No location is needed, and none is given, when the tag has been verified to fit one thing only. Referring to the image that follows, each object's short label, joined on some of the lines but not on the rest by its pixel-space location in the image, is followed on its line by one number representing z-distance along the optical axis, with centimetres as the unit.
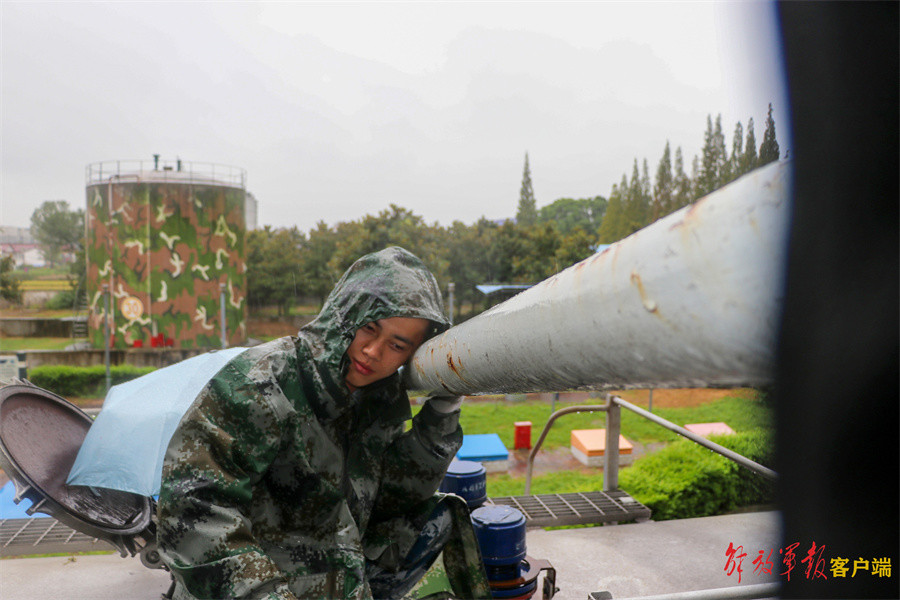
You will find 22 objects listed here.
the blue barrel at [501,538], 296
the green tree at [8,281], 2064
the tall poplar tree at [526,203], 3288
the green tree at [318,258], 2166
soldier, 182
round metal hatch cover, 285
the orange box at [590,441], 1009
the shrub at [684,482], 511
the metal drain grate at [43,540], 414
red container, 1106
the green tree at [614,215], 1916
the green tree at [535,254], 1925
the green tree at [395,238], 1742
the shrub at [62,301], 2628
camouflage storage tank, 1708
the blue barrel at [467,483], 329
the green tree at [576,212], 3847
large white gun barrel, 40
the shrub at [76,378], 1524
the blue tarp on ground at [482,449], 905
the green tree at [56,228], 3161
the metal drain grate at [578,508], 461
